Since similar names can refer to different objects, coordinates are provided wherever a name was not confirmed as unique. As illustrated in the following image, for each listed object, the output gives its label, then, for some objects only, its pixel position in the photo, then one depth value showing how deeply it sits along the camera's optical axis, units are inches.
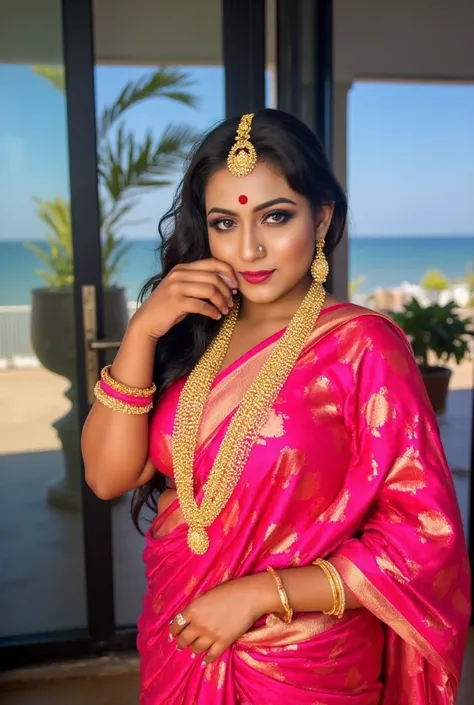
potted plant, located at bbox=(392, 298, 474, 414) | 204.4
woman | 39.1
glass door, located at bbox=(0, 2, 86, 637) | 84.3
